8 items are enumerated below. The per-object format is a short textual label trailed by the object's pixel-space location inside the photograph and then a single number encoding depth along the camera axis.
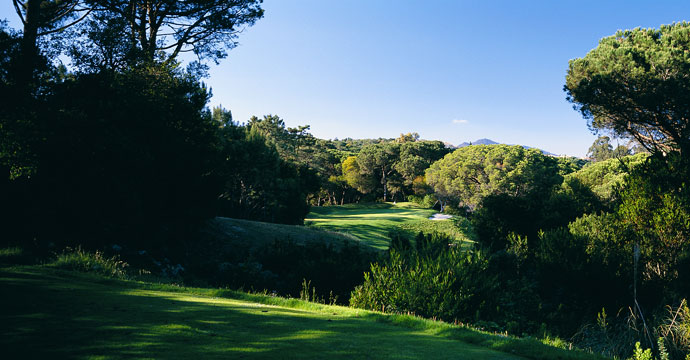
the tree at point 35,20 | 9.84
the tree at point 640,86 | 16.17
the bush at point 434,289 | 7.95
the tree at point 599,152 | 84.68
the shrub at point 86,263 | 8.56
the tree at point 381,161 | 67.50
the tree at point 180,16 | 16.50
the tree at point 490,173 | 45.59
